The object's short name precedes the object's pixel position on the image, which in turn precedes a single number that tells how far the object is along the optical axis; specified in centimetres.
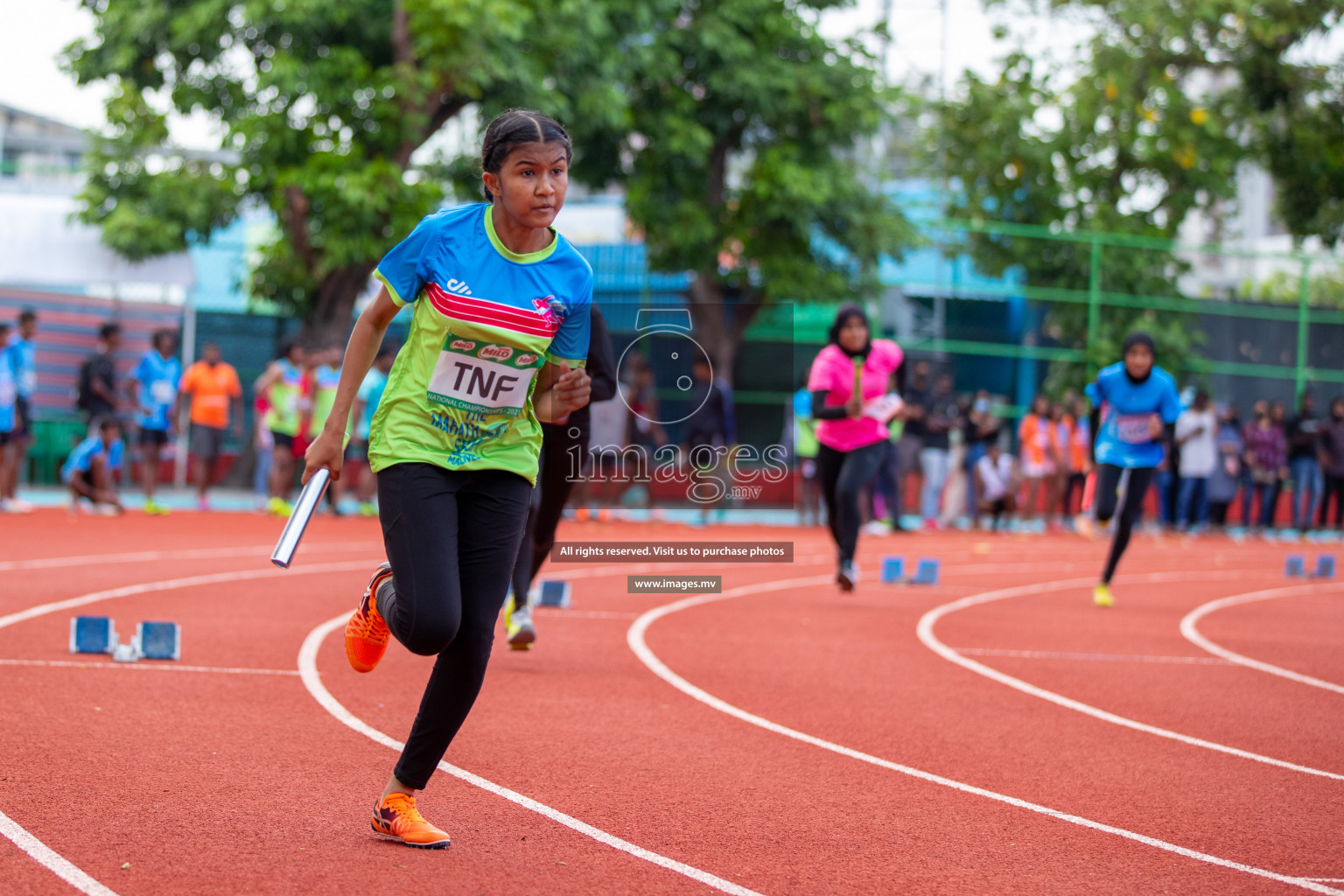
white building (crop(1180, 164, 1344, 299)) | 2514
